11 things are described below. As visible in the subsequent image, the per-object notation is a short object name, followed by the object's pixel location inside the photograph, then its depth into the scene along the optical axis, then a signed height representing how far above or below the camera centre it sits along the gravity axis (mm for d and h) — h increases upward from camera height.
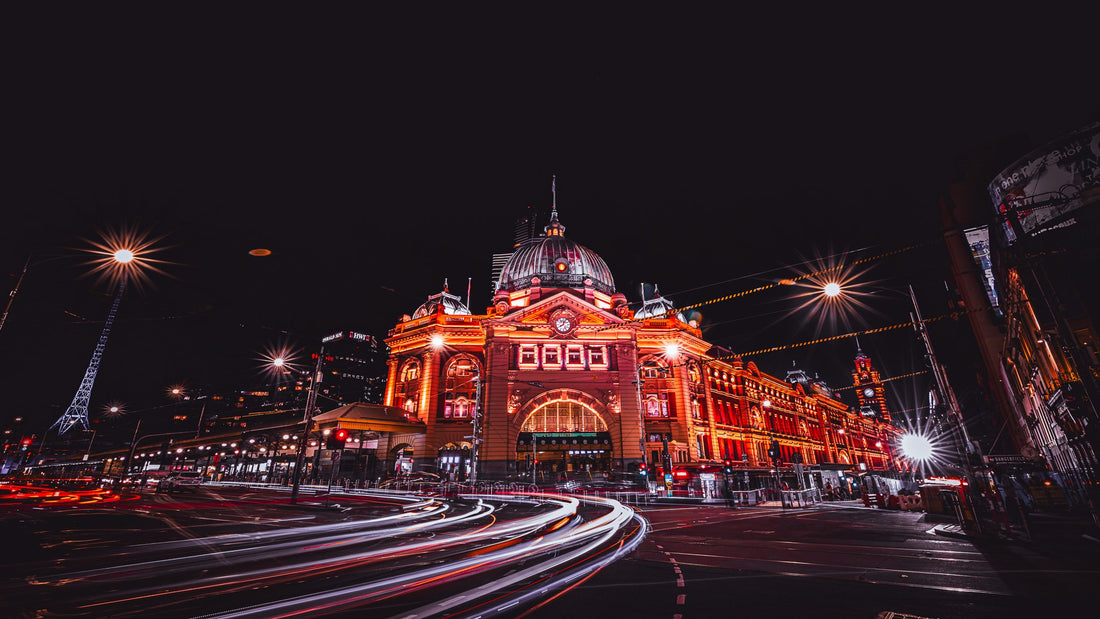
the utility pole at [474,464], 36531 +903
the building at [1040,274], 19594 +9629
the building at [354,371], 121938 +28414
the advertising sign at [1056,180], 22375 +14732
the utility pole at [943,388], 16031 +6887
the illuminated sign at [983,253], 36062 +16796
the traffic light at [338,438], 20594 +1635
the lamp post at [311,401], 24559 +3936
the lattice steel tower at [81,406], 88625 +13627
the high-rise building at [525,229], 105375 +54662
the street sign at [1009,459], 26636 +756
